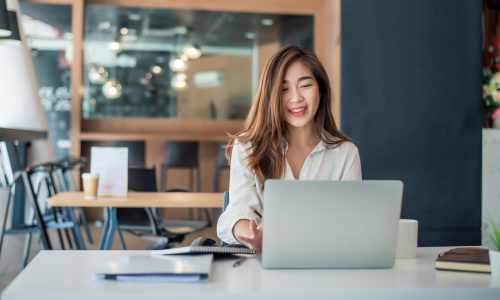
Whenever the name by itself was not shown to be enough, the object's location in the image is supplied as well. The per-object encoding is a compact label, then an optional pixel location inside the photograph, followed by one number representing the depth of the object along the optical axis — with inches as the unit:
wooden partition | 296.0
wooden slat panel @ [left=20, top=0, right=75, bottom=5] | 287.6
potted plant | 62.0
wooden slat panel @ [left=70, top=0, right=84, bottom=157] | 294.7
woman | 89.0
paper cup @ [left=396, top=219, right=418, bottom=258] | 71.5
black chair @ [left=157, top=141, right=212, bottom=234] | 306.7
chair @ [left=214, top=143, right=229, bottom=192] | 307.9
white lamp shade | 230.2
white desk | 51.4
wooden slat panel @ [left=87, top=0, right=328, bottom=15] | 308.3
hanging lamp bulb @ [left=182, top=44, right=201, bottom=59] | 352.8
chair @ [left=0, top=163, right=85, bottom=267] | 173.5
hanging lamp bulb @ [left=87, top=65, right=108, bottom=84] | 334.0
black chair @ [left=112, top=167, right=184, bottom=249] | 170.1
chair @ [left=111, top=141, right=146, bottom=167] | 287.0
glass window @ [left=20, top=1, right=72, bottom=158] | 343.3
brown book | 63.7
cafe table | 149.1
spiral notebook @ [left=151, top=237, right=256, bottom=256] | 64.3
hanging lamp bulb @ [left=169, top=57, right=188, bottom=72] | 350.9
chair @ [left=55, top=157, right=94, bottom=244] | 202.2
